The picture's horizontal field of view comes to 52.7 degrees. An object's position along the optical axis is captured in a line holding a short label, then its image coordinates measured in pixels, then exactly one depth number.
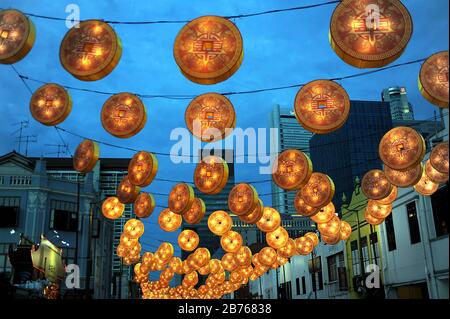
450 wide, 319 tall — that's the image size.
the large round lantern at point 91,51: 8.48
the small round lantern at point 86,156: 13.02
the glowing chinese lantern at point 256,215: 17.02
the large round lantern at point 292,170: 13.00
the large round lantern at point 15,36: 8.36
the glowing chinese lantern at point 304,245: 22.84
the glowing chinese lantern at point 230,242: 20.91
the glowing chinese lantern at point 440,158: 12.85
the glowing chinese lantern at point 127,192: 15.72
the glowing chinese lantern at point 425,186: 15.27
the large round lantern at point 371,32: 7.74
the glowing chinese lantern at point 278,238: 20.60
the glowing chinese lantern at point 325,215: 18.48
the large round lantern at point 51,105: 10.21
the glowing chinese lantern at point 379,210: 17.94
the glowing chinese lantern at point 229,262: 24.97
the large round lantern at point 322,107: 10.09
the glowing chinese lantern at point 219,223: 18.17
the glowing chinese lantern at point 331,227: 19.50
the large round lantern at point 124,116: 10.95
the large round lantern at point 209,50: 8.19
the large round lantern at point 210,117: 10.62
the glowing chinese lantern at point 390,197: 16.48
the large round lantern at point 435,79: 9.14
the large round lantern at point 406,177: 13.76
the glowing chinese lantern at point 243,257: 24.38
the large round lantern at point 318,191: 14.80
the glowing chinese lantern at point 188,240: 21.21
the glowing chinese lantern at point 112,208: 18.09
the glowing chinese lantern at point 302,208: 16.09
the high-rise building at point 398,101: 183.27
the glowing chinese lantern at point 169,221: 18.55
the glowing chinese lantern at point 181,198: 15.13
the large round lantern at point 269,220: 18.20
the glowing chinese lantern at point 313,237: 23.06
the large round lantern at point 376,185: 15.33
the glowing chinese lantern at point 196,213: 16.98
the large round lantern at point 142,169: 13.57
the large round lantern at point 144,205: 16.53
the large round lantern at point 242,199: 15.30
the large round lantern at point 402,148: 11.81
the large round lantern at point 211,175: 13.43
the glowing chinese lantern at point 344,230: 20.48
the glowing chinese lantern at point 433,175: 14.31
